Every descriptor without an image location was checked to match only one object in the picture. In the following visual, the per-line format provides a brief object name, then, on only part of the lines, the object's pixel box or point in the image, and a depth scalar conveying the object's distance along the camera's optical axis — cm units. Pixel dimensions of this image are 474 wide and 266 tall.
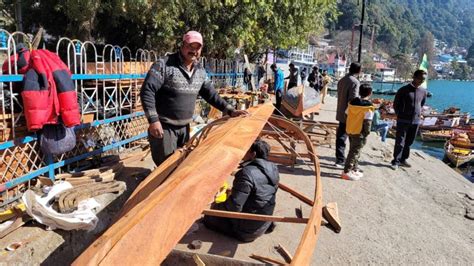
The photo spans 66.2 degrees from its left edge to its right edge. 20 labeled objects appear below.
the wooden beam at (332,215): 465
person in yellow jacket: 624
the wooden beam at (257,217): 331
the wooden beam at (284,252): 383
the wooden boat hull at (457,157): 1903
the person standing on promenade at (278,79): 1429
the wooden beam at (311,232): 262
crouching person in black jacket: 374
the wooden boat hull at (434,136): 2442
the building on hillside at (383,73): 11138
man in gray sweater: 386
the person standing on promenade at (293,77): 1422
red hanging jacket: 412
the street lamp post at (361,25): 1784
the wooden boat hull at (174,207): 167
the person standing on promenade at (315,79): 2031
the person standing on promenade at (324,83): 1963
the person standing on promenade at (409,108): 721
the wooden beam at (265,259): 360
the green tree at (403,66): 12125
